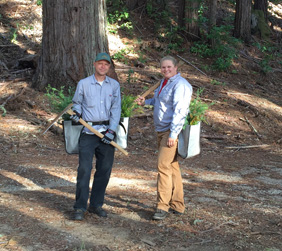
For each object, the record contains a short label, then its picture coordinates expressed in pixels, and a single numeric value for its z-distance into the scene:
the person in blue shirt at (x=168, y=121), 5.43
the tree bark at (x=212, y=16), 17.19
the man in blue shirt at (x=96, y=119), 5.44
